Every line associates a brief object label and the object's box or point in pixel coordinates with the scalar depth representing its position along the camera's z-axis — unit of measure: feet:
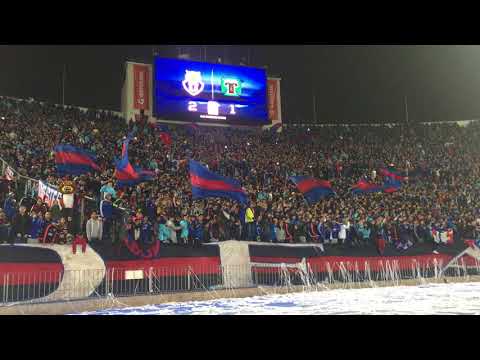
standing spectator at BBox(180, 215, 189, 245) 54.90
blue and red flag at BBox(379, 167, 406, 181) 93.66
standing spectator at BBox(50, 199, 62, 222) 47.27
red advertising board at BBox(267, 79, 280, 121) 115.96
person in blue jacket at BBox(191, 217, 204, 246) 53.98
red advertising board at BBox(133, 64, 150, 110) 102.73
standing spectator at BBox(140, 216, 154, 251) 49.52
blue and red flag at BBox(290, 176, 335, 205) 80.01
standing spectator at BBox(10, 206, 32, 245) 44.11
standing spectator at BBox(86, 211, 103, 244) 48.65
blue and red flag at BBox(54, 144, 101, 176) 59.11
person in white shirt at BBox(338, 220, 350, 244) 65.45
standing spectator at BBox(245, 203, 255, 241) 60.49
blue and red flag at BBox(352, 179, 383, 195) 84.99
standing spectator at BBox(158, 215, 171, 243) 53.10
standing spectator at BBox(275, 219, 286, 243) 61.46
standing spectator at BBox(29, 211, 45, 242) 44.98
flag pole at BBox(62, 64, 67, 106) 101.69
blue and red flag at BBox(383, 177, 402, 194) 86.16
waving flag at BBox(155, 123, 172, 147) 89.69
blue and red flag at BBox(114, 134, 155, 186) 59.26
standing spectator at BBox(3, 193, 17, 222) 45.13
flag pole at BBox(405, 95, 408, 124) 126.00
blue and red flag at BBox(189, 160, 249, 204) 61.47
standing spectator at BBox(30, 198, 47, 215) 45.93
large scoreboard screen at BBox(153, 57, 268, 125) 99.45
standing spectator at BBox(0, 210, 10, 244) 42.34
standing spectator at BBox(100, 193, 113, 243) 50.42
